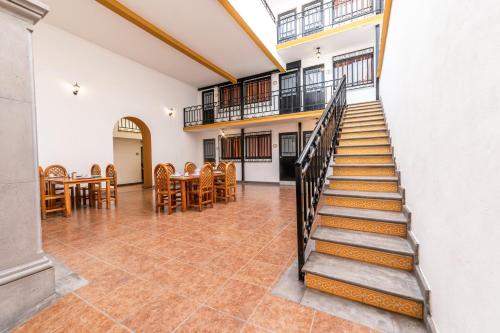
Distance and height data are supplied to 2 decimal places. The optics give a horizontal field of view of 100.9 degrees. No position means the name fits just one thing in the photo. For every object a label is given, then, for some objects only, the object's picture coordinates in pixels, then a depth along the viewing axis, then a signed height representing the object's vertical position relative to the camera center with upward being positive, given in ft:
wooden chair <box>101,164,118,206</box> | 16.50 -0.72
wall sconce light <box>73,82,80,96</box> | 19.16 +7.25
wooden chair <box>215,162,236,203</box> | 16.74 -1.69
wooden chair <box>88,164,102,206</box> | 16.02 -2.24
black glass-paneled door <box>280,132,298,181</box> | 26.81 +1.18
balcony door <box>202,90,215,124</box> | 32.04 +8.87
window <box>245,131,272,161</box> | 28.78 +2.43
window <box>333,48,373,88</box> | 22.28 +10.50
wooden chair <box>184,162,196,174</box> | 19.41 -0.36
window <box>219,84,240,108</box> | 30.76 +10.32
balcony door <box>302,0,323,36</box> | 23.52 +16.87
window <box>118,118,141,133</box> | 30.22 +5.89
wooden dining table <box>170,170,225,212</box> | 13.88 -1.07
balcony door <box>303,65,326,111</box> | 23.66 +8.71
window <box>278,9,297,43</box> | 25.33 +16.70
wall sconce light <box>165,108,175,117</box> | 28.91 +7.48
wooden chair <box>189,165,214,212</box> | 14.39 -1.74
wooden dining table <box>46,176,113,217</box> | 13.38 -1.04
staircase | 4.88 -2.37
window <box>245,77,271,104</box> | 28.40 +10.26
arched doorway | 26.76 +1.90
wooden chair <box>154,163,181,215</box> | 13.93 -1.36
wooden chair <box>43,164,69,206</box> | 15.53 -0.46
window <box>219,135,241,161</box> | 30.91 +2.49
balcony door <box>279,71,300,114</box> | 25.20 +8.75
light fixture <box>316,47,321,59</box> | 23.65 +12.68
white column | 4.65 -0.18
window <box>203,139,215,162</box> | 33.32 +2.26
